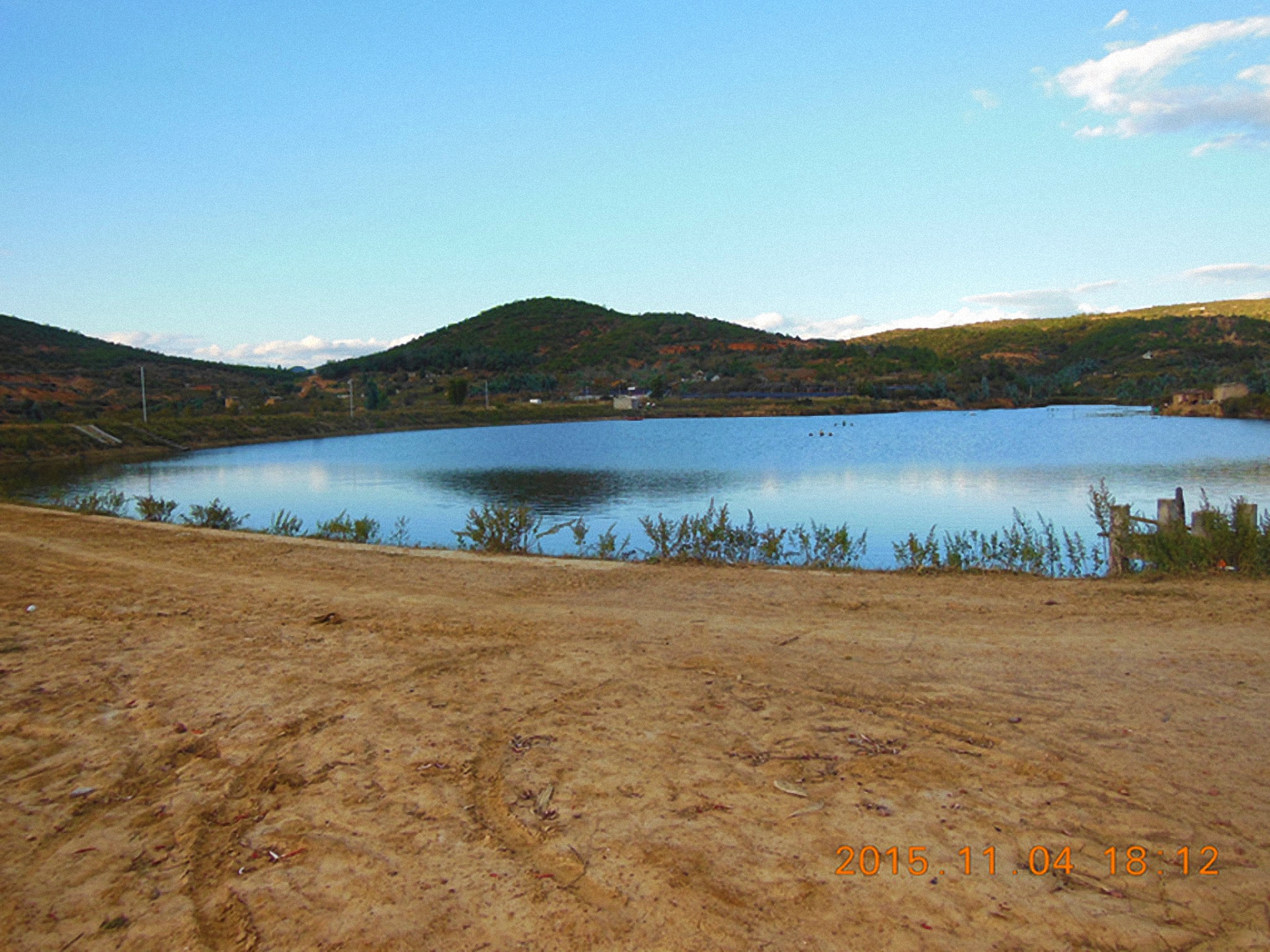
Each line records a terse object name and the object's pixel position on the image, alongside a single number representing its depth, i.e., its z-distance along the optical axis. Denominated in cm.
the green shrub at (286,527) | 1429
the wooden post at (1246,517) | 884
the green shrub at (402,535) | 1391
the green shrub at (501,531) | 1145
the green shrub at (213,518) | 1480
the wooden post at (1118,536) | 998
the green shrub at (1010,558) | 985
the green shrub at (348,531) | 1330
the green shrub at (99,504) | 1662
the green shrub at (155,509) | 1612
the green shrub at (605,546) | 1143
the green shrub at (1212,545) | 871
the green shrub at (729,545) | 1064
